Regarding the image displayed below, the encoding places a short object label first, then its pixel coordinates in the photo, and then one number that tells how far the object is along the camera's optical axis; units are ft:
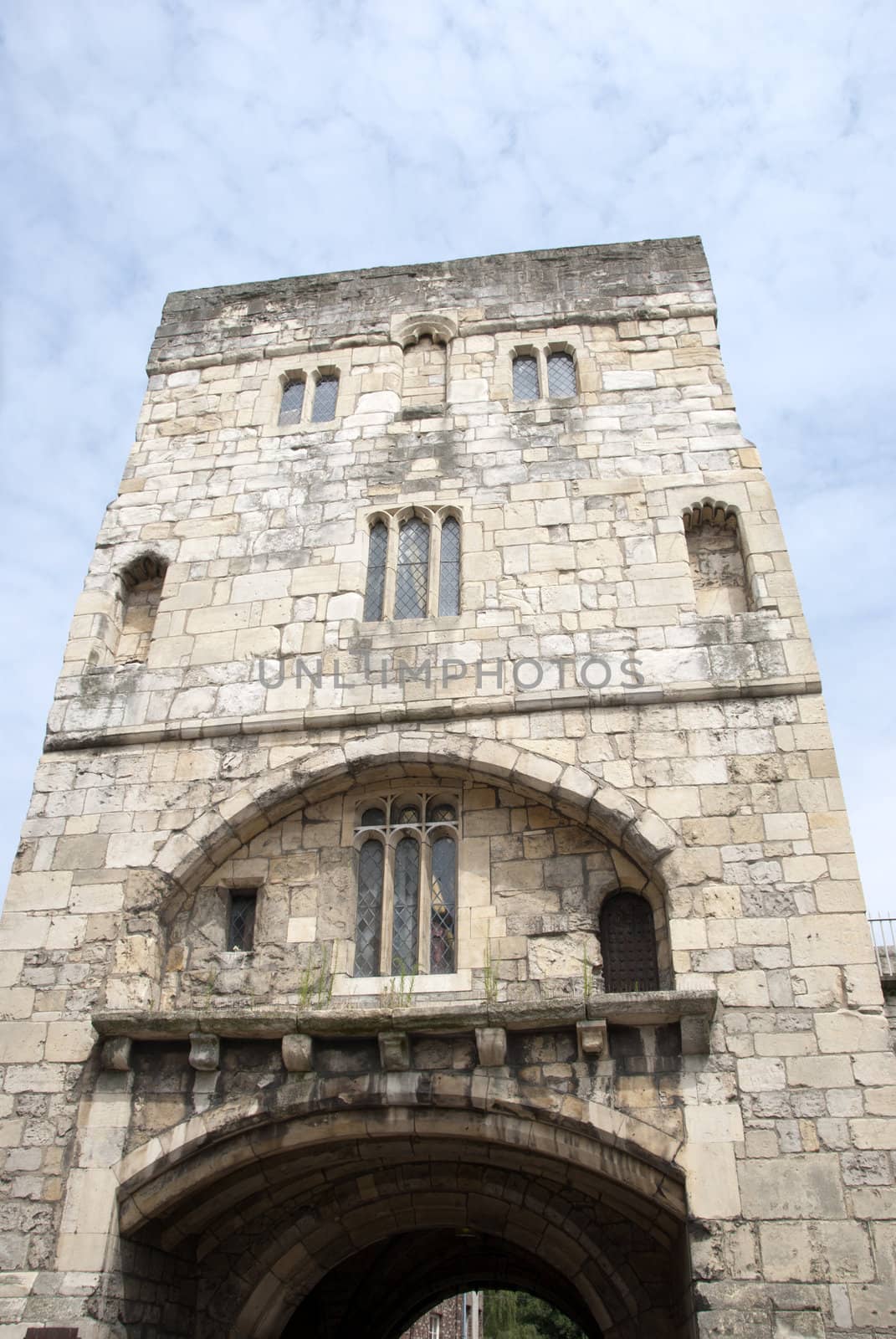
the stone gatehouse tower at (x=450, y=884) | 21.52
